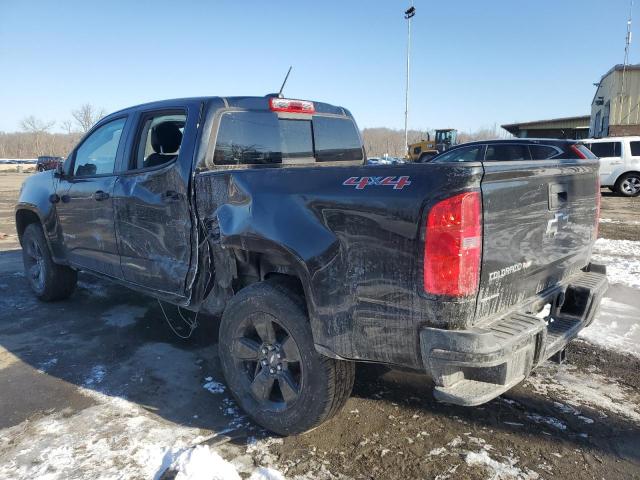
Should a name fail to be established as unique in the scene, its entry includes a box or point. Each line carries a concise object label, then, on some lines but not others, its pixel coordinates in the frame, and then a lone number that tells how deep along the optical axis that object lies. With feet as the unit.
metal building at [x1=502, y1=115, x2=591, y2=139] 149.57
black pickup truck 7.25
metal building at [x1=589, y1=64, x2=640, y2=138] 87.20
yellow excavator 111.03
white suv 52.21
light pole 115.03
